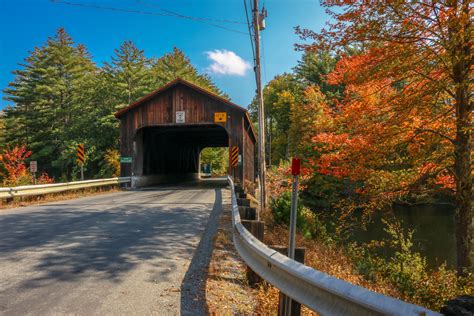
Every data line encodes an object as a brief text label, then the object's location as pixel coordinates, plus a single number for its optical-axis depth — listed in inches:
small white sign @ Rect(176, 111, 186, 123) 839.7
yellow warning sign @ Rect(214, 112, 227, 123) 823.7
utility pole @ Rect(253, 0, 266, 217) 511.5
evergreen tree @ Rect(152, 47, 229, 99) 1889.8
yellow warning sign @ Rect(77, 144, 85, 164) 687.6
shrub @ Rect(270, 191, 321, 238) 455.2
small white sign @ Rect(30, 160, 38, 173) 638.5
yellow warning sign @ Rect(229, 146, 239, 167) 788.6
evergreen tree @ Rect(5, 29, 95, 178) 1464.1
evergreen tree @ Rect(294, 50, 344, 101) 1569.6
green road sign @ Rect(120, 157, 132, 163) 844.6
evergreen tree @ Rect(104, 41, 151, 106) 1412.4
